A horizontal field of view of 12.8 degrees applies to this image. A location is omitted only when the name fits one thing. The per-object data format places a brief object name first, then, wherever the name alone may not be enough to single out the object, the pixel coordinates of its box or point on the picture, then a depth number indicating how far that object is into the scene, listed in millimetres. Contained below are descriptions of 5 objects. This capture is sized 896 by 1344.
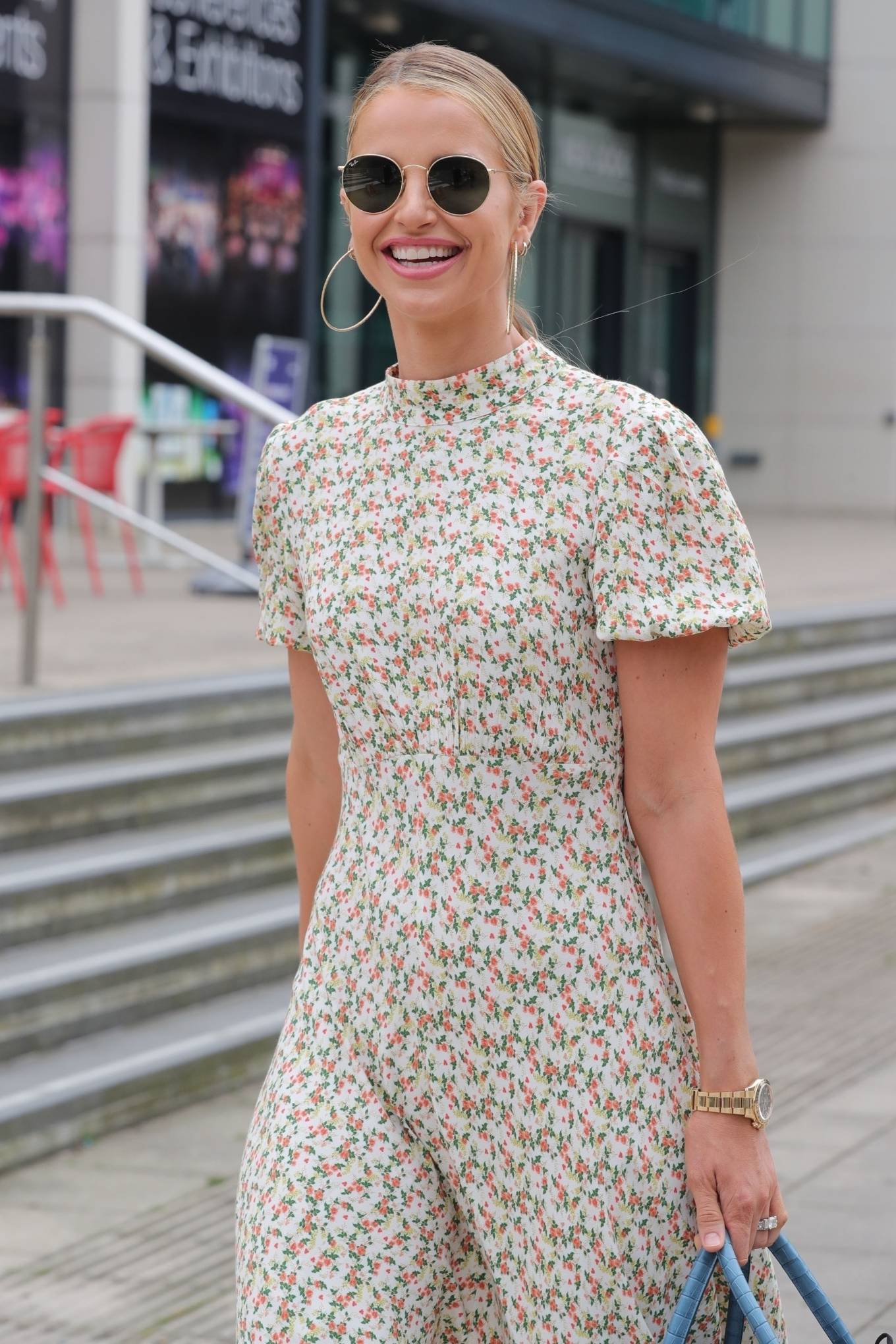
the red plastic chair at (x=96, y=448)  19231
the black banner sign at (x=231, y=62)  27934
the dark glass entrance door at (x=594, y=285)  40432
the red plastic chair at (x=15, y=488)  16914
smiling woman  3515
